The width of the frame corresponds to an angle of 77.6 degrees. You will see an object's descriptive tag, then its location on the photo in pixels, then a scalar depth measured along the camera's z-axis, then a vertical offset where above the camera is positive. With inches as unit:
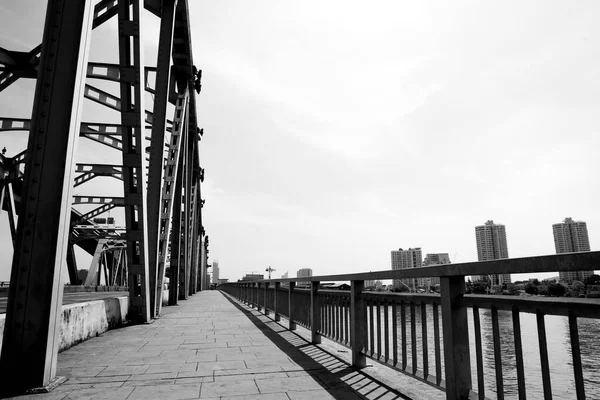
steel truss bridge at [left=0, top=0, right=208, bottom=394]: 147.4 +68.3
